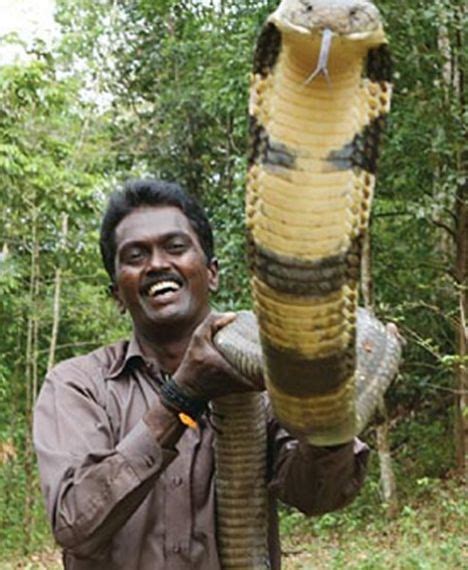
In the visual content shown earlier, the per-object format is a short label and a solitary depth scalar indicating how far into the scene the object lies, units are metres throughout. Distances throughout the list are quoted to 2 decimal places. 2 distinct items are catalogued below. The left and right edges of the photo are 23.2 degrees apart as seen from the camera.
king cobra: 1.45
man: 2.03
